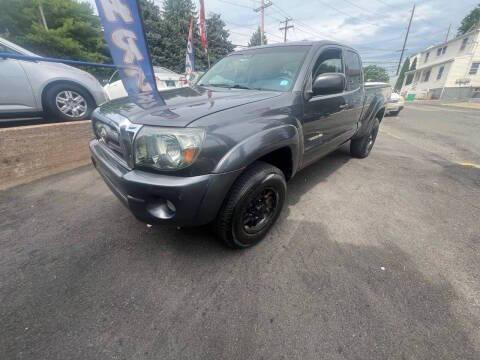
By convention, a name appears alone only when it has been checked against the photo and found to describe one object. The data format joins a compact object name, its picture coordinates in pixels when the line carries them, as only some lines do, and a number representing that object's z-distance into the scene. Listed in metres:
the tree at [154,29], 28.57
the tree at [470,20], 41.28
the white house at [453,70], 26.12
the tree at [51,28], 18.58
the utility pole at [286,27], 28.18
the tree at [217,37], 37.56
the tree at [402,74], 44.63
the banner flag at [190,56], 10.51
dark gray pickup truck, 1.45
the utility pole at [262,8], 21.03
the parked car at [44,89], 3.29
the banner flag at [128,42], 3.64
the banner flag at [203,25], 12.51
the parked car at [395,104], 11.14
